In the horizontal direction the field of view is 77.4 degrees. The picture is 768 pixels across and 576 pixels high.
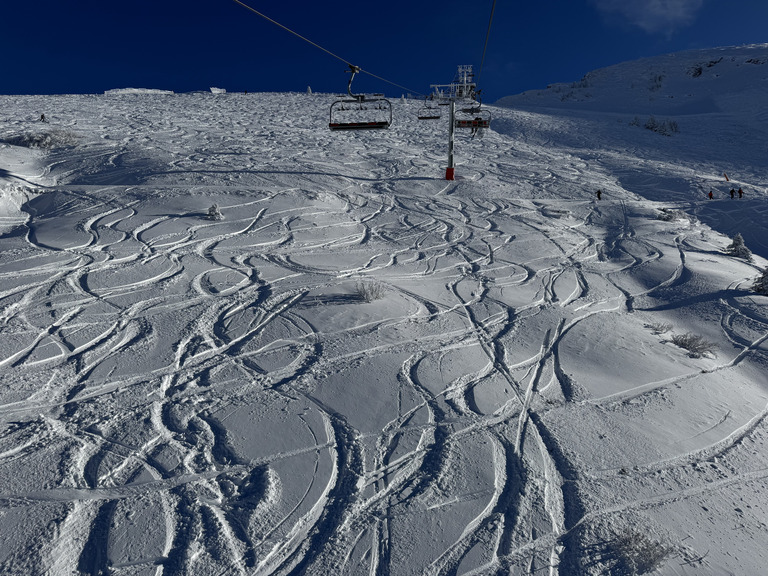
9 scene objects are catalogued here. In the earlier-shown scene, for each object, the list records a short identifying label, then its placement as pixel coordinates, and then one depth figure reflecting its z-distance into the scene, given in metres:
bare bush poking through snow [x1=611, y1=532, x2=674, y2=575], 3.72
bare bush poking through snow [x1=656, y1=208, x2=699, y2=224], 16.08
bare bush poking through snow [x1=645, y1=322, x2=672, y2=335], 8.39
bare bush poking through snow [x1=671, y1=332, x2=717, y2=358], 7.59
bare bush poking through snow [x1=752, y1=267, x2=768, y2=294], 10.14
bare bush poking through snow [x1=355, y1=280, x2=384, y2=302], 8.26
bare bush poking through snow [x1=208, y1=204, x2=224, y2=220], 12.73
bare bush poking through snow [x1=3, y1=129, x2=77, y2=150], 19.42
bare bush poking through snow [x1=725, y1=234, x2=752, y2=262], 12.93
